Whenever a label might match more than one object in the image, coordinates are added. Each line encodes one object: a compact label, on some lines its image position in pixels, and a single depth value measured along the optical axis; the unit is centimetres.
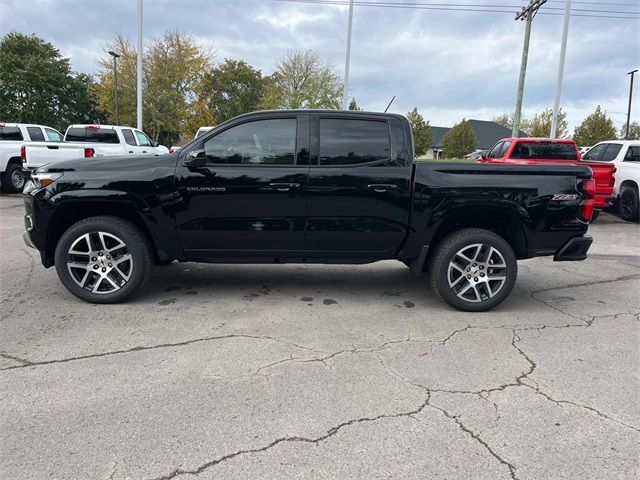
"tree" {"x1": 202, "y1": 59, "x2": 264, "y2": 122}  5506
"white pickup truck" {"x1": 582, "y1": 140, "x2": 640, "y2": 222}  1118
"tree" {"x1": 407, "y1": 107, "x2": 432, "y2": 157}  5434
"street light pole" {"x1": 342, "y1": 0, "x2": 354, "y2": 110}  2191
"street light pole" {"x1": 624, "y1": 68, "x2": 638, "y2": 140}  4330
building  6838
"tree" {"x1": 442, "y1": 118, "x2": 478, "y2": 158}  5394
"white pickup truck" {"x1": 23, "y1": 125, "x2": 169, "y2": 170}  1173
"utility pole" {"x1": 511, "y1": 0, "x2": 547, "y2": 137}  2176
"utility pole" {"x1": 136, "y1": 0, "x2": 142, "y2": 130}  1970
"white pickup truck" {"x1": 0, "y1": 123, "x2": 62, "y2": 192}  1317
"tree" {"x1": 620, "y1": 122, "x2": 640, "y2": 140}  6595
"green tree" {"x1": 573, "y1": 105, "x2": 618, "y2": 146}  4359
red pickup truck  1087
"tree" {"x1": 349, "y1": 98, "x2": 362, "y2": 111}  4566
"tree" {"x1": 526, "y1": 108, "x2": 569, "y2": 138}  4916
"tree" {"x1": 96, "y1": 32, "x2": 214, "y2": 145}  3119
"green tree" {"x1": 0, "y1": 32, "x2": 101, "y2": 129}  4353
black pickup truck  434
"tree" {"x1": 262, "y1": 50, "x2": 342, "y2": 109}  3416
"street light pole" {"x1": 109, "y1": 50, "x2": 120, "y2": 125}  3097
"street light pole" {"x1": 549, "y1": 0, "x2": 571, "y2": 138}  1868
